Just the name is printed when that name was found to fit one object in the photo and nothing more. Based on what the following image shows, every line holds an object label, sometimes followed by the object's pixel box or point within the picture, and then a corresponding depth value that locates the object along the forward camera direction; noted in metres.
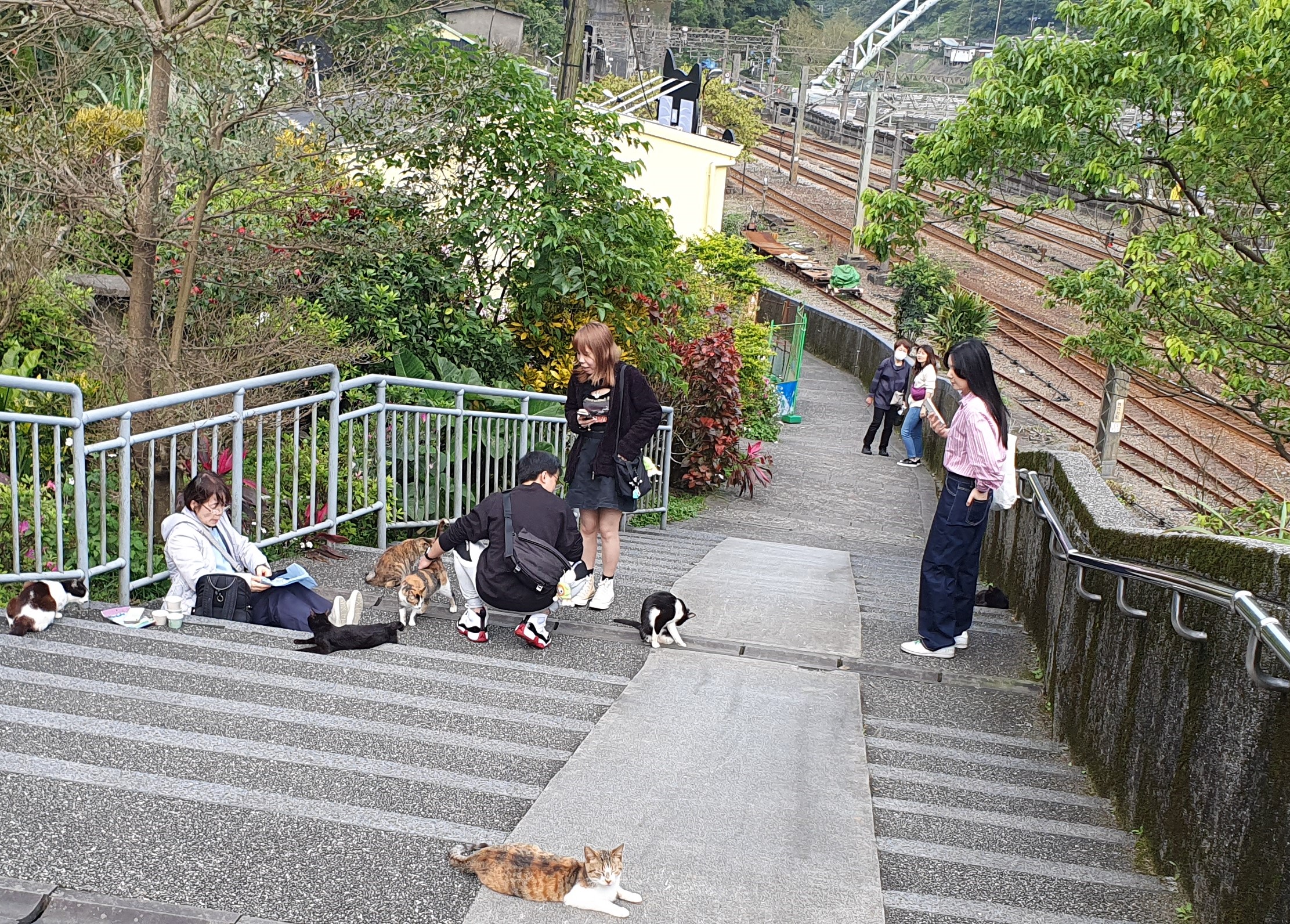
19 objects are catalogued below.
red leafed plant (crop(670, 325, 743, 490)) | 13.73
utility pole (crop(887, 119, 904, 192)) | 38.75
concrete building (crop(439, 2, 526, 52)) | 39.53
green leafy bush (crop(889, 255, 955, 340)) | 26.95
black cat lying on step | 5.15
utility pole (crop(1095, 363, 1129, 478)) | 16.91
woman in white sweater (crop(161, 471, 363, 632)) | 5.53
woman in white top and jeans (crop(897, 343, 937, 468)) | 14.96
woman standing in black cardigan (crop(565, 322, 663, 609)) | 6.39
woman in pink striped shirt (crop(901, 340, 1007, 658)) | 5.90
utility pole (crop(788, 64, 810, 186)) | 45.44
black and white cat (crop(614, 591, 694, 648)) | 5.81
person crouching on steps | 5.57
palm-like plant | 22.61
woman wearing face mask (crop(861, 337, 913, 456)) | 17.05
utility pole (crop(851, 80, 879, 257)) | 34.75
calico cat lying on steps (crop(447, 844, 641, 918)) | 3.16
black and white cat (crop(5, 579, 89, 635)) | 4.91
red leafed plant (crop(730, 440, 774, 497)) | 14.47
